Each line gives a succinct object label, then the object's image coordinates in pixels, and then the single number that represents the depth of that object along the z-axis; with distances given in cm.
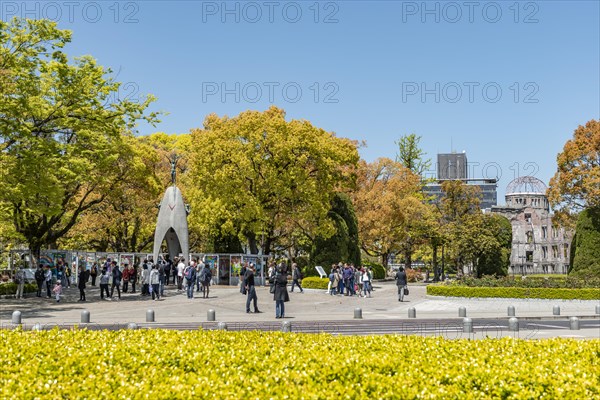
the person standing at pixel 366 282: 3267
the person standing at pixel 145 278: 2843
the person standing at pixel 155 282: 2748
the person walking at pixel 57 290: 2544
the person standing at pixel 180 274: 3180
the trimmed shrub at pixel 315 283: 3575
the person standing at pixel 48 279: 2771
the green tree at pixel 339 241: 4172
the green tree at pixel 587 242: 3872
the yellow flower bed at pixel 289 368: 580
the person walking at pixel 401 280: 2913
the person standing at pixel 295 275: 3341
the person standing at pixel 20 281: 2700
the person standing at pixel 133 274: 3033
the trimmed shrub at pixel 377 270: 5606
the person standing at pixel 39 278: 2778
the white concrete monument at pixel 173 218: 3553
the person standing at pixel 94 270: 3084
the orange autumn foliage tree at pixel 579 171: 4025
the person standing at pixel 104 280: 2705
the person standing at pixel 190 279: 2788
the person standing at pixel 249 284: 2162
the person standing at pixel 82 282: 2639
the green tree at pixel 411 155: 6869
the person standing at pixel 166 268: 3172
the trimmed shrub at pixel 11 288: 2767
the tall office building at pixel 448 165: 18688
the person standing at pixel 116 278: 2719
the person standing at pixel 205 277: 2864
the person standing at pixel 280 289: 2011
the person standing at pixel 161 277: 2812
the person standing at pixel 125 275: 2967
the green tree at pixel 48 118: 2356
